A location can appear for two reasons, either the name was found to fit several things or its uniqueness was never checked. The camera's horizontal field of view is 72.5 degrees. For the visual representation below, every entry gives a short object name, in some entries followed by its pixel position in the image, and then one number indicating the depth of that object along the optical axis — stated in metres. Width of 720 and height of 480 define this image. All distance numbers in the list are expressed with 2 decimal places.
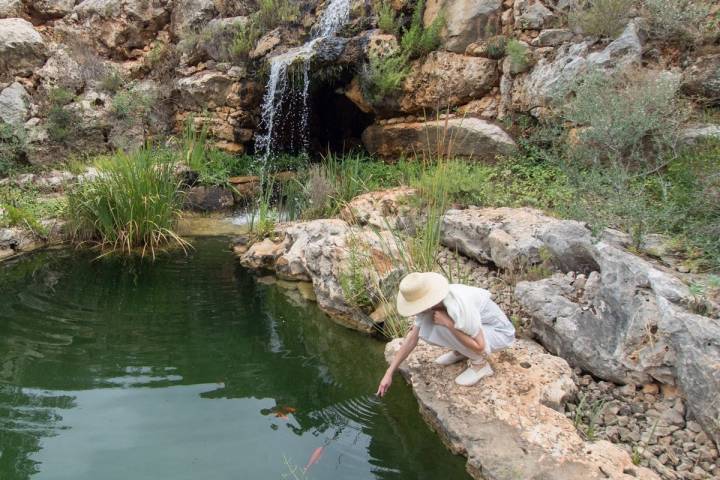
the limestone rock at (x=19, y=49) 9.33
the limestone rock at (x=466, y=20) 7.50
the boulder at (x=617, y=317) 2.47
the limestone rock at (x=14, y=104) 8.83
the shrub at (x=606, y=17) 6.04
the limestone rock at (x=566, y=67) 5.75
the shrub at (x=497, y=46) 7.30
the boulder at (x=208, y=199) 7.91
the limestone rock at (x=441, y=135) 7.02
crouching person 2.64
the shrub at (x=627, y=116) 4.34
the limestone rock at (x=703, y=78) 5.23
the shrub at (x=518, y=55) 6.79
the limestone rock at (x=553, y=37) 6.70
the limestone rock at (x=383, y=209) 5.32
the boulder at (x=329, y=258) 4.23
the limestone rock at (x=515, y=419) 2.26
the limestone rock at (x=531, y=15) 6.98
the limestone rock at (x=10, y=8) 10.26
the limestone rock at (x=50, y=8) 10.75
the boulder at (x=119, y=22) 10.84
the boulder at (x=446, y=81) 7.51
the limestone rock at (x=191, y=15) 10.76
